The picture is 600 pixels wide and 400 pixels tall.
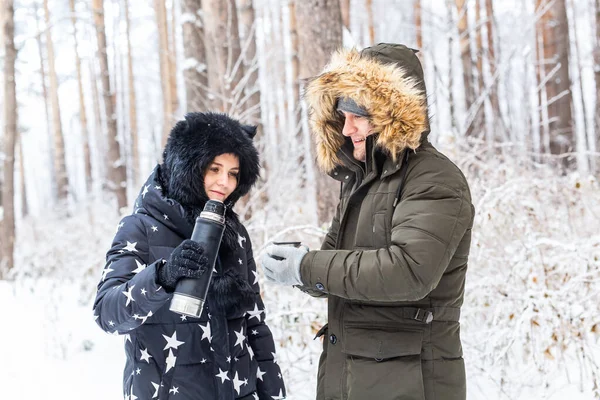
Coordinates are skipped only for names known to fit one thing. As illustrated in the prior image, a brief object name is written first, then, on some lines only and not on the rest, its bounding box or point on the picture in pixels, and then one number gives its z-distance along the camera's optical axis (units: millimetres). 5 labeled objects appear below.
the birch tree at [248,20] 9516
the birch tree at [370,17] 17359
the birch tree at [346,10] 14430
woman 1877
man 1665
